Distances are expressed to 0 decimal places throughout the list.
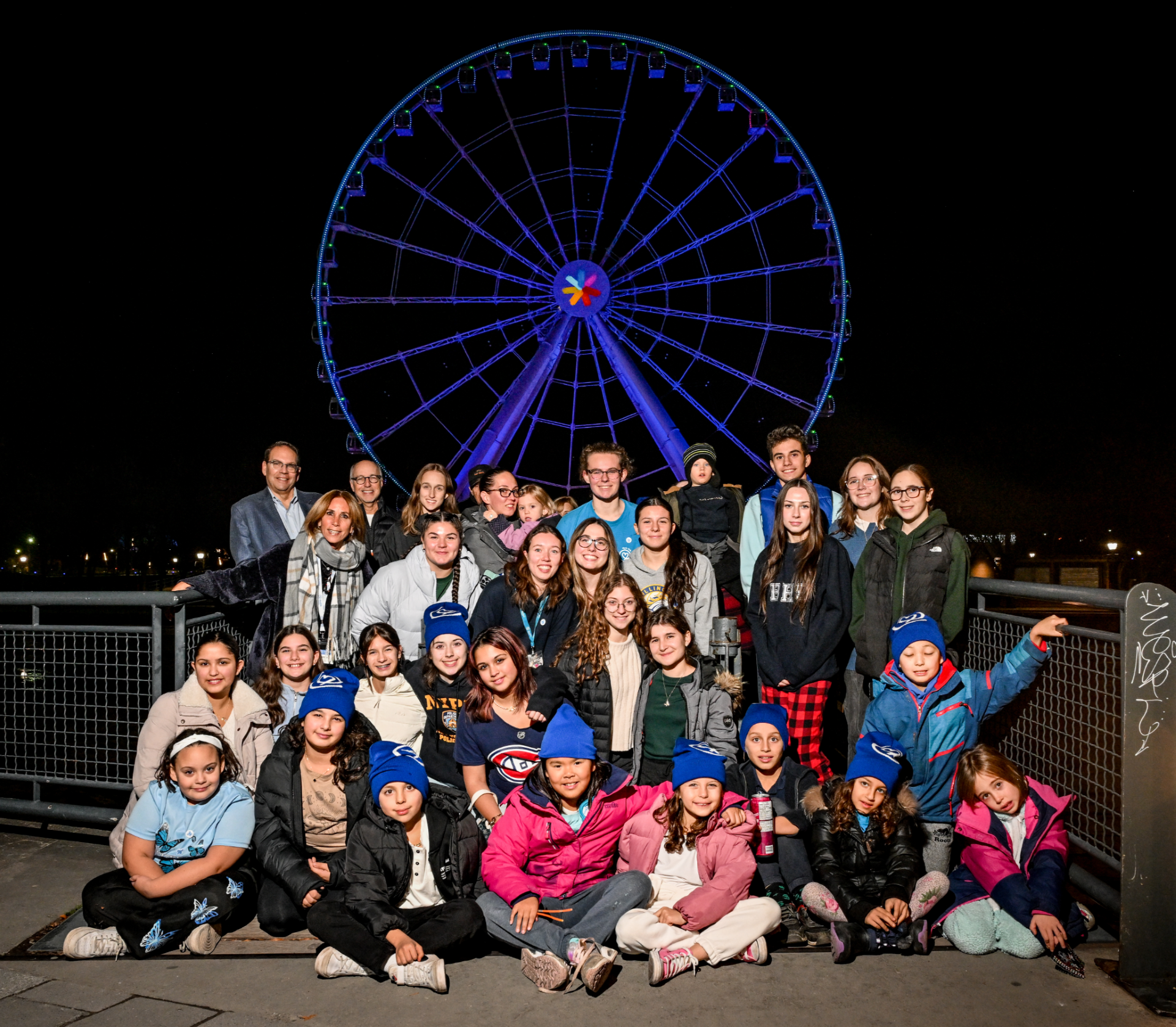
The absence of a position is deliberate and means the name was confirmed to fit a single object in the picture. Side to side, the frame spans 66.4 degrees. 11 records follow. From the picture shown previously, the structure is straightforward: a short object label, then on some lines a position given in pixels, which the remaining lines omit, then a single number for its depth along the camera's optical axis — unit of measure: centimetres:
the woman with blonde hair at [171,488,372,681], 511
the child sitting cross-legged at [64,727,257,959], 352
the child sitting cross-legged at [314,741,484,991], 329
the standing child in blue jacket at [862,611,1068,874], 396
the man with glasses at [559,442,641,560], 521
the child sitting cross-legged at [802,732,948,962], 343
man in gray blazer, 590
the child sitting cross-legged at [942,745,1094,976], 337
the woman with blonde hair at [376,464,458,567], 566
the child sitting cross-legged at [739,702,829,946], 382
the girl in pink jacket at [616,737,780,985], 336
